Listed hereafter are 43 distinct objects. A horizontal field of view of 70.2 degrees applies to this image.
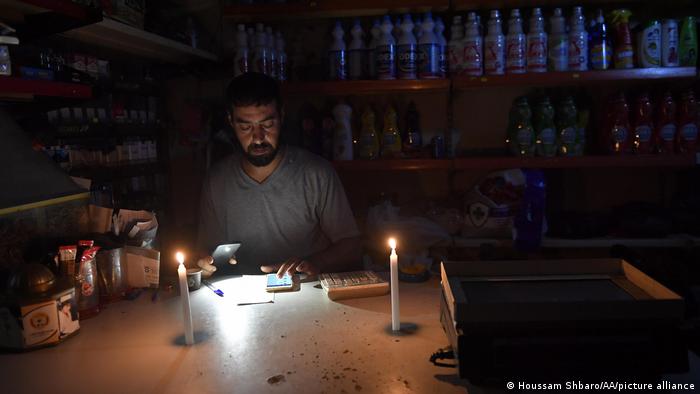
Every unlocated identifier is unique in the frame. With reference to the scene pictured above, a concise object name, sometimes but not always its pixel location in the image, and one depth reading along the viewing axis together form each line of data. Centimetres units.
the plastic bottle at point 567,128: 257
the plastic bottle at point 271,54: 259
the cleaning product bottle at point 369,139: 269
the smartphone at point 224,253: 166
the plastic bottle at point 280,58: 263
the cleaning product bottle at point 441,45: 252
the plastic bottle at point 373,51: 257
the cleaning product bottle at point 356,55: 260
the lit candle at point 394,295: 119
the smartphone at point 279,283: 150
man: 208
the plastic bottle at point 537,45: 242
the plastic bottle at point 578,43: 243
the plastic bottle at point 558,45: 243
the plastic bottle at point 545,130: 255
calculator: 142
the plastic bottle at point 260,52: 256
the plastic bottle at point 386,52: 251
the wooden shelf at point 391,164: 259
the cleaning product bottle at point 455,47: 250
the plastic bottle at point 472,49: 245
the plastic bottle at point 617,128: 254
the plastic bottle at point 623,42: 242
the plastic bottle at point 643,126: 251
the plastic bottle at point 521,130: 258
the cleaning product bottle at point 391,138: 269
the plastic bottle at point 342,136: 266
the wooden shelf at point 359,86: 250
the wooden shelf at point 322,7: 249
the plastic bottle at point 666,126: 250
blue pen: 148
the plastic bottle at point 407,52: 249
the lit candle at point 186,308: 115
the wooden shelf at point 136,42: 194
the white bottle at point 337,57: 259
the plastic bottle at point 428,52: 248
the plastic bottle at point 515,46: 244
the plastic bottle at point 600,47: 241
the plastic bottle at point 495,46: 244
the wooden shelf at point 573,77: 238
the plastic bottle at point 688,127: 247
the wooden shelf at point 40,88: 136
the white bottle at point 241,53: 257
